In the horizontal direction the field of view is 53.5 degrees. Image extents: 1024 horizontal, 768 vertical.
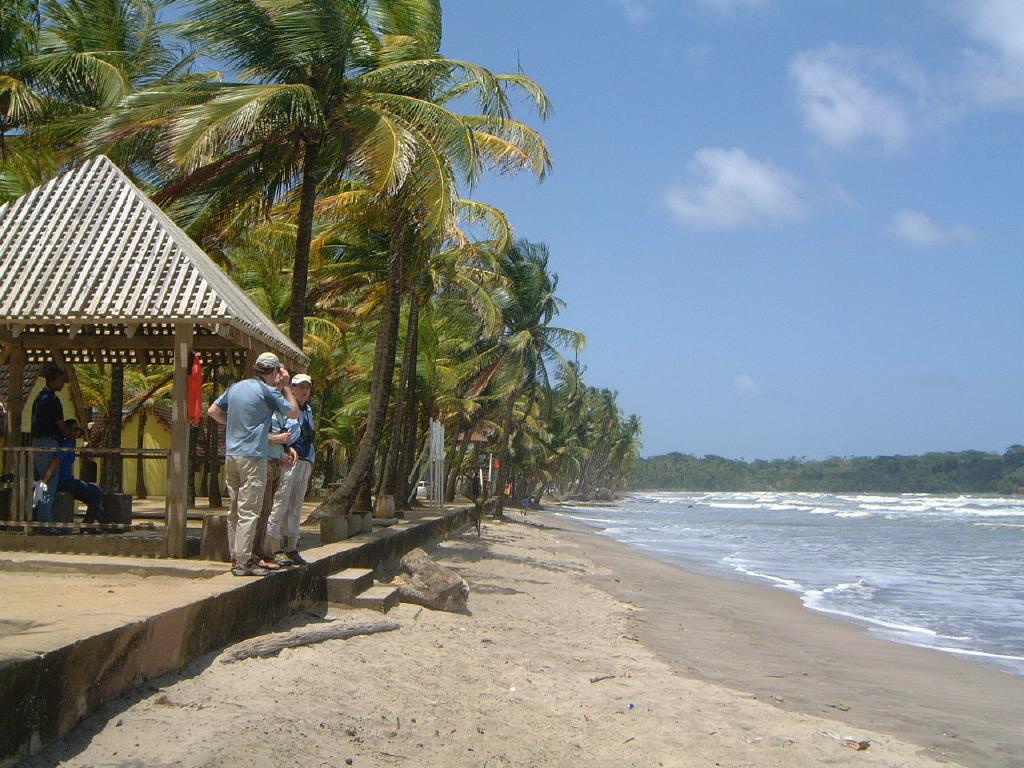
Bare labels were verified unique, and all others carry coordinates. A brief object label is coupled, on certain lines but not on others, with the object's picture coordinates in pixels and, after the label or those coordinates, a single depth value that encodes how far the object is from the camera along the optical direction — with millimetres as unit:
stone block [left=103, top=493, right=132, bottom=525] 9875
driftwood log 6519
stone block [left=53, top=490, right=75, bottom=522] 9344
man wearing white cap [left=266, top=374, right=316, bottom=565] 7929
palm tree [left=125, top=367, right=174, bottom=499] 21208
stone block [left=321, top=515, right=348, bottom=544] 11469
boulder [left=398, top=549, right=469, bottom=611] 9883
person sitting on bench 9516
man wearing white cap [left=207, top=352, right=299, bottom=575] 7434
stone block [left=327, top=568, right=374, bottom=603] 8945
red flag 8922
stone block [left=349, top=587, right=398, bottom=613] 8891
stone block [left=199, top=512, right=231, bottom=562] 8219
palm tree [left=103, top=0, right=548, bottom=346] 11281
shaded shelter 8367
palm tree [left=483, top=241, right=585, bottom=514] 31297
